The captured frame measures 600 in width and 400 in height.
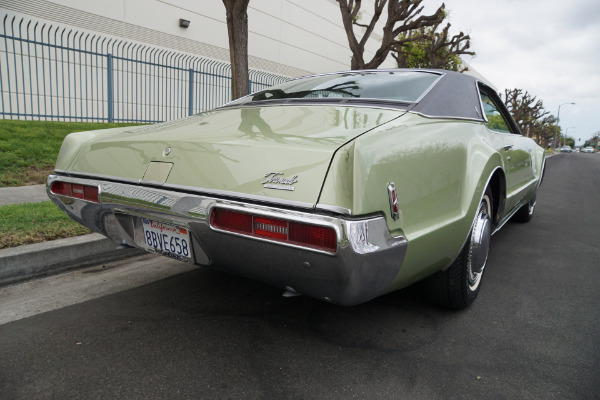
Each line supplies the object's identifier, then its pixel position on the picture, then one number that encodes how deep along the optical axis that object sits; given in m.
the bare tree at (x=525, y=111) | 45.09
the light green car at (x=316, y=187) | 1.62
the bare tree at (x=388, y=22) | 11.70
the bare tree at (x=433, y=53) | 20.01
